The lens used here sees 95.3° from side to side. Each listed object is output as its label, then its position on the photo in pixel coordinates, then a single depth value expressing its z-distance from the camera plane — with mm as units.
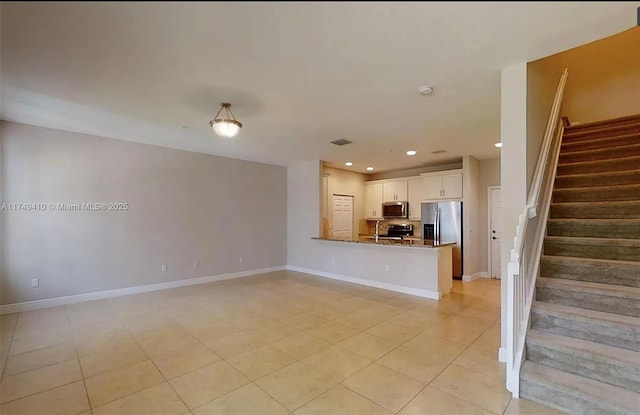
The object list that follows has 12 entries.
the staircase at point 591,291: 2057
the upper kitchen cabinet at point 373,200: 8352
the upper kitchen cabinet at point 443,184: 6430
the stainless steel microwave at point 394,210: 7641
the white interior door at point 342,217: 7953
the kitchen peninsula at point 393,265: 4973
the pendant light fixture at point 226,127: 3221
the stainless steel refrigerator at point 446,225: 6355
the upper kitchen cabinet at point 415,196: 7375
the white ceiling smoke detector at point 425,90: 2931
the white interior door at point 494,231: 6391
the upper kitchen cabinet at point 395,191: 7742
